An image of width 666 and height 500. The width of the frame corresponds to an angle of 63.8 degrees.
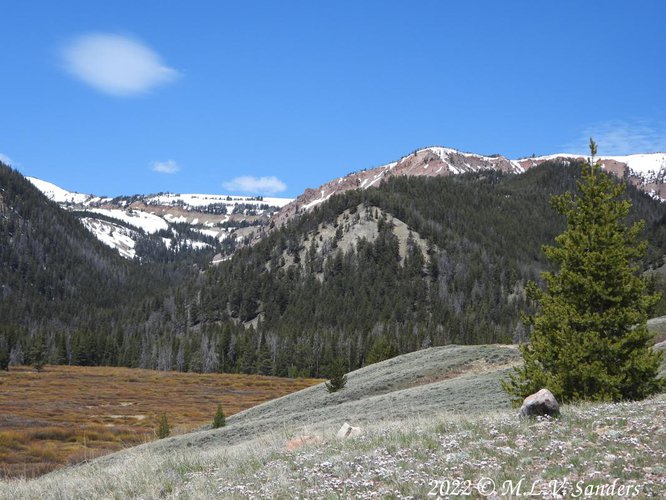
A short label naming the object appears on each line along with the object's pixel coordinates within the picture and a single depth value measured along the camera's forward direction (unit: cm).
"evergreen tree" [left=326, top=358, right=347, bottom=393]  4347
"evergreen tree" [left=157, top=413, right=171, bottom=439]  3584
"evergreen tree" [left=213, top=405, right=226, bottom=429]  3431
